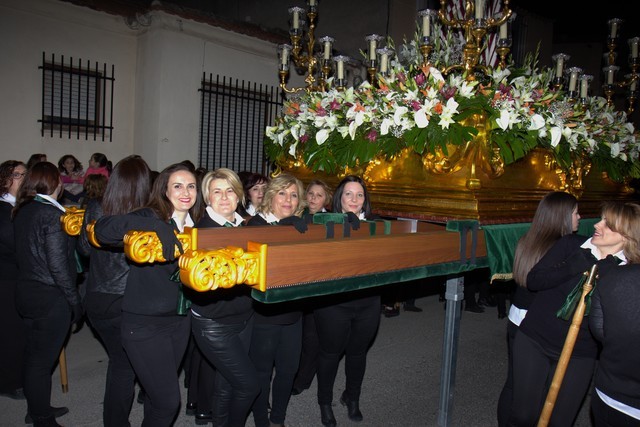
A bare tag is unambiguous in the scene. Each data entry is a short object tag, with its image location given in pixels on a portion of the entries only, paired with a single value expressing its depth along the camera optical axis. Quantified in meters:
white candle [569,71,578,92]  4.34
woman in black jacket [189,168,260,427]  2.69
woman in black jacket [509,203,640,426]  2.52
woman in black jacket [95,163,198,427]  2.53
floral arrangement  3.07
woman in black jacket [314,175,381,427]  3.32
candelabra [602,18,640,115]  5.02
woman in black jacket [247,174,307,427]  3.02
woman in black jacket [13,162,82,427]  3.12
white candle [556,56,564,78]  4.61
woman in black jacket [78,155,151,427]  2.79
